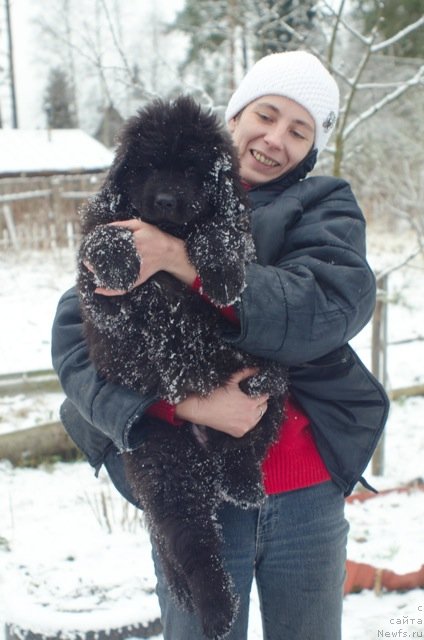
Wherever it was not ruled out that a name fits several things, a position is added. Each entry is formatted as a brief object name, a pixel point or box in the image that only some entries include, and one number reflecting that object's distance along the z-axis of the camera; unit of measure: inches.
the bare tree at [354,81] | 146.9
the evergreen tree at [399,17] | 488.5
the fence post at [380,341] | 176.9
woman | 66.4
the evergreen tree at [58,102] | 1131.3
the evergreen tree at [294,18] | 171.9
